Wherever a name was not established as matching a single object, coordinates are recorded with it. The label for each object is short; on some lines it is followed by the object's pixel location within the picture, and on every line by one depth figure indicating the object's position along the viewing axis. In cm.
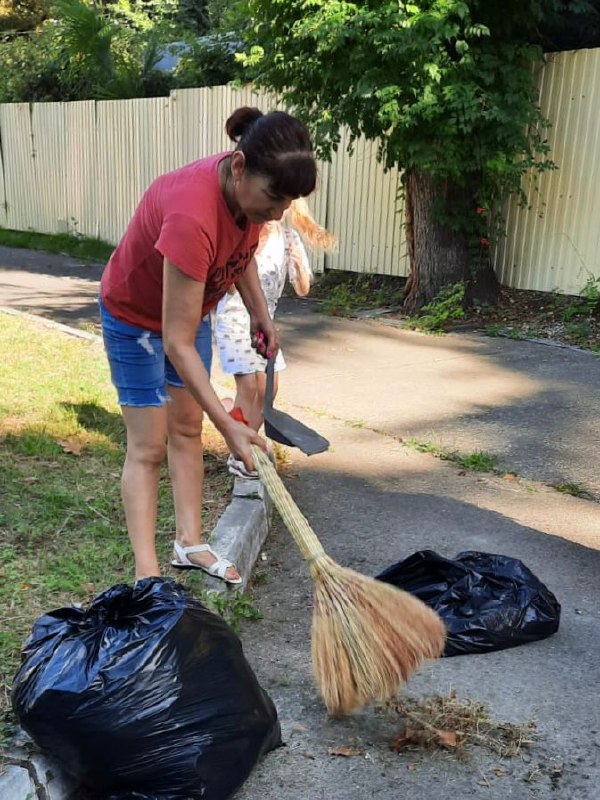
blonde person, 467
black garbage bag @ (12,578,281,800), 219
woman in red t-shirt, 264
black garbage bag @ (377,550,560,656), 312
